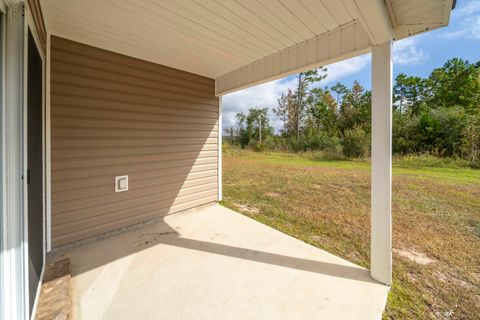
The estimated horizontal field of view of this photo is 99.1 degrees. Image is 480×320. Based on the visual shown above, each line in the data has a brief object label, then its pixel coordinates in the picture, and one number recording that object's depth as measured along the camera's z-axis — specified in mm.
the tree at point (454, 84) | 12427
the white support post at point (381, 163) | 1535
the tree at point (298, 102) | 15310
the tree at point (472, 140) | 7016
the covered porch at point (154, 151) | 1257
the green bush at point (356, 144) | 10125
